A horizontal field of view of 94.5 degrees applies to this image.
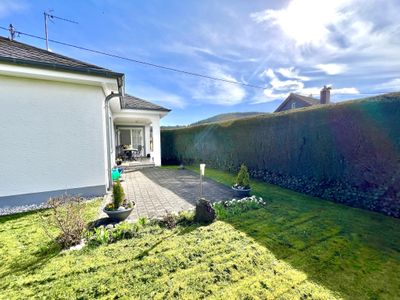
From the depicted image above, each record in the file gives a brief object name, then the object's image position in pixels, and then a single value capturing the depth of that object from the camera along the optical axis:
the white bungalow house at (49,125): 5.93
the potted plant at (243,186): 7.22
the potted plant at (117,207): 4.97
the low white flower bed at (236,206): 5.59
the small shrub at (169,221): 4.83
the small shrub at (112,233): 4.08
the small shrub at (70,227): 3.87
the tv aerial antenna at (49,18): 8.68
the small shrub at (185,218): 5.09
